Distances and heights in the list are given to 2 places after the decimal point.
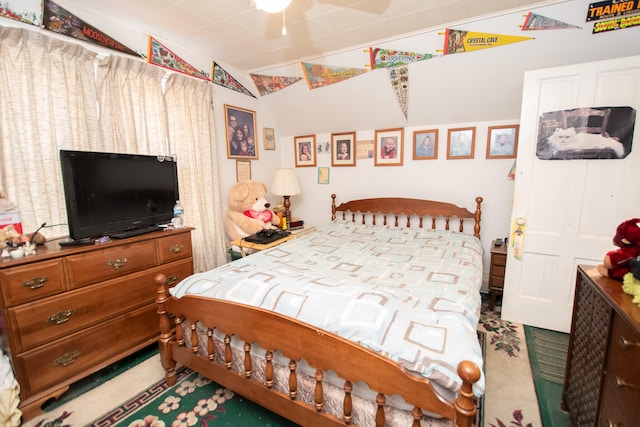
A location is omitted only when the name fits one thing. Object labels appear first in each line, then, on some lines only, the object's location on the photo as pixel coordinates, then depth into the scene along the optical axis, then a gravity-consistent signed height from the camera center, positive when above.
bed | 1.12 -0.75
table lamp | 3.93 -0.11
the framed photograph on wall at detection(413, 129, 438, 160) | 3.45 +0.38
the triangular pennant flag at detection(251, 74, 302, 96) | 3.59 +1.21
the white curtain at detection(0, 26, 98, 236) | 1.86 +0.43
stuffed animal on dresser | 1.28 -0.35
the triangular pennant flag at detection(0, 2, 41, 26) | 1.82 +1.08
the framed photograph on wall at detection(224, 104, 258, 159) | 3.51 +0.56
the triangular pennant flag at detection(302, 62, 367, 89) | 3.22 +1.19
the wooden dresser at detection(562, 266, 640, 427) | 1.04 -0.81
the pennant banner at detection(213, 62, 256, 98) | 3.29 +1.16
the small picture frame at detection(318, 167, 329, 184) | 4.24 +0.00
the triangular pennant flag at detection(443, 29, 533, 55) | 2.46 +1.21
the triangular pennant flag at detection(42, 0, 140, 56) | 2.00 +1.13
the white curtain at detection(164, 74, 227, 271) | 2.84 +0.17
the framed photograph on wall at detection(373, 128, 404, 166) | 3.66 +0.37
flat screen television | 1.88 -0.13
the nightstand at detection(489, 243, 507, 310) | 2.81 -0.99
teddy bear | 3.37 -0.44
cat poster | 2.12 +0.33
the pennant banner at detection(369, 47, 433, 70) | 2.84 +1.22
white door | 2.14 -0.20
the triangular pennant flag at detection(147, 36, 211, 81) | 2.66 +1.15
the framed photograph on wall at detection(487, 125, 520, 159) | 3.05 +0.36
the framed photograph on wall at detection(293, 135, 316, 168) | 4.28 +0.39
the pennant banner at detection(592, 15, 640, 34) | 2.09 +1.14
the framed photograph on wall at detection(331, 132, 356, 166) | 3.98 +0.38
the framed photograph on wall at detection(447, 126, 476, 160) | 3.26 +0.37
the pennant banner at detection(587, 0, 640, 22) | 2.04 +1.22
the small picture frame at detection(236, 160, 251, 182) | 3.67 +0.07
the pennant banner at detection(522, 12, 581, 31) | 2.24 +1.23
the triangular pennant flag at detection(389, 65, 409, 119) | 3.01 +1.03
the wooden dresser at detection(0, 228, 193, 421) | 1.61 -0.87
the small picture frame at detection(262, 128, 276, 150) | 4.12 +0.56
